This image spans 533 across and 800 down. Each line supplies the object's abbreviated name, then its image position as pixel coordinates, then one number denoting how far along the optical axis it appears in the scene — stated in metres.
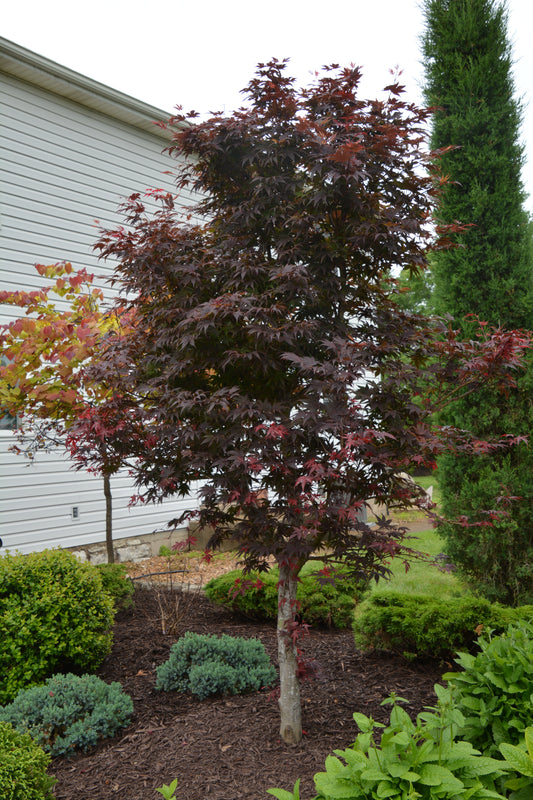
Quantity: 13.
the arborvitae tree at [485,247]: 5.89
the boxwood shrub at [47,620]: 4.07
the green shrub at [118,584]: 5.60
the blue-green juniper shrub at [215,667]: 3.93
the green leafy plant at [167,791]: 1.79
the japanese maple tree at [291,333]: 2.93
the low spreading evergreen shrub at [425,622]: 4.19
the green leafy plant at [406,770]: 1.84
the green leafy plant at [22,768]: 2.42
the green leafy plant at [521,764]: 1.97
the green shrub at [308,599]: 5.37
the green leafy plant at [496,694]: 2.52
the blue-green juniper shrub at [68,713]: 3.42
